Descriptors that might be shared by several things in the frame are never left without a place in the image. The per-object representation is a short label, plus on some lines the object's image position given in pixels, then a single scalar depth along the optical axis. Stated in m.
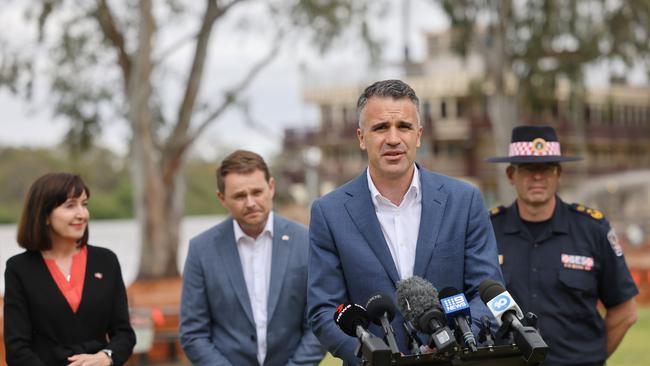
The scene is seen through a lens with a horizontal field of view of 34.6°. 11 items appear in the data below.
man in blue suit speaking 3.57
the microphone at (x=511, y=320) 3.00
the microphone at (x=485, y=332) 3.18
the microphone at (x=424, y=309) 2.99
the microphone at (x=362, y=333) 2.97
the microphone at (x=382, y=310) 3.16
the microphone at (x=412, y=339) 3.13
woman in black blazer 4.78
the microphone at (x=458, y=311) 3.07
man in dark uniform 5.15
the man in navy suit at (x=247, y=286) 4.94
